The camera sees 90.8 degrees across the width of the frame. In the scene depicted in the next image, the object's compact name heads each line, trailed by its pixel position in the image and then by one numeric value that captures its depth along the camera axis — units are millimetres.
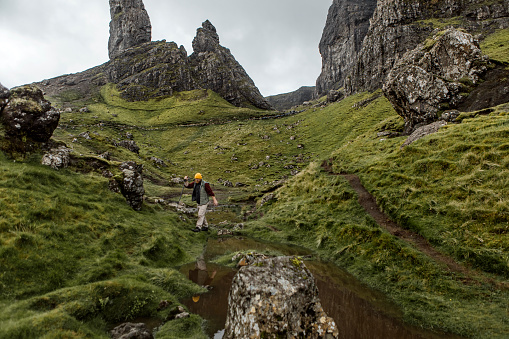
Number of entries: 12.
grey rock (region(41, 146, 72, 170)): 15838
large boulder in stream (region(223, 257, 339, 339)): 6676
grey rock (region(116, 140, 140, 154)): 61875
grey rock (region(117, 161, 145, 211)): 18203
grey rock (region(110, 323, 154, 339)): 7095
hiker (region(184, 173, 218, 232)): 19828
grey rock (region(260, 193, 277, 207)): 29672
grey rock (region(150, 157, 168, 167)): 59594
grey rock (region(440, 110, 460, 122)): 28094
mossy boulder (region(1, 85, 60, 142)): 15547
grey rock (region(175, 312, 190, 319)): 8484
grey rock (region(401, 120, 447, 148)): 25281
